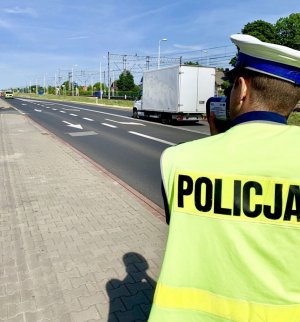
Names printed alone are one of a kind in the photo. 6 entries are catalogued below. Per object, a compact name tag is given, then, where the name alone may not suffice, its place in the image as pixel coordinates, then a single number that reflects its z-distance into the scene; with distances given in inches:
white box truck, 844.0
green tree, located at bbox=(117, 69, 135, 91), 3577.8
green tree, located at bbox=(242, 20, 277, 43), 2233.0
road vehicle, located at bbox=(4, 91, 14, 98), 3501.5
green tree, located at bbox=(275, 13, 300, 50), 2193.7
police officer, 40.1
